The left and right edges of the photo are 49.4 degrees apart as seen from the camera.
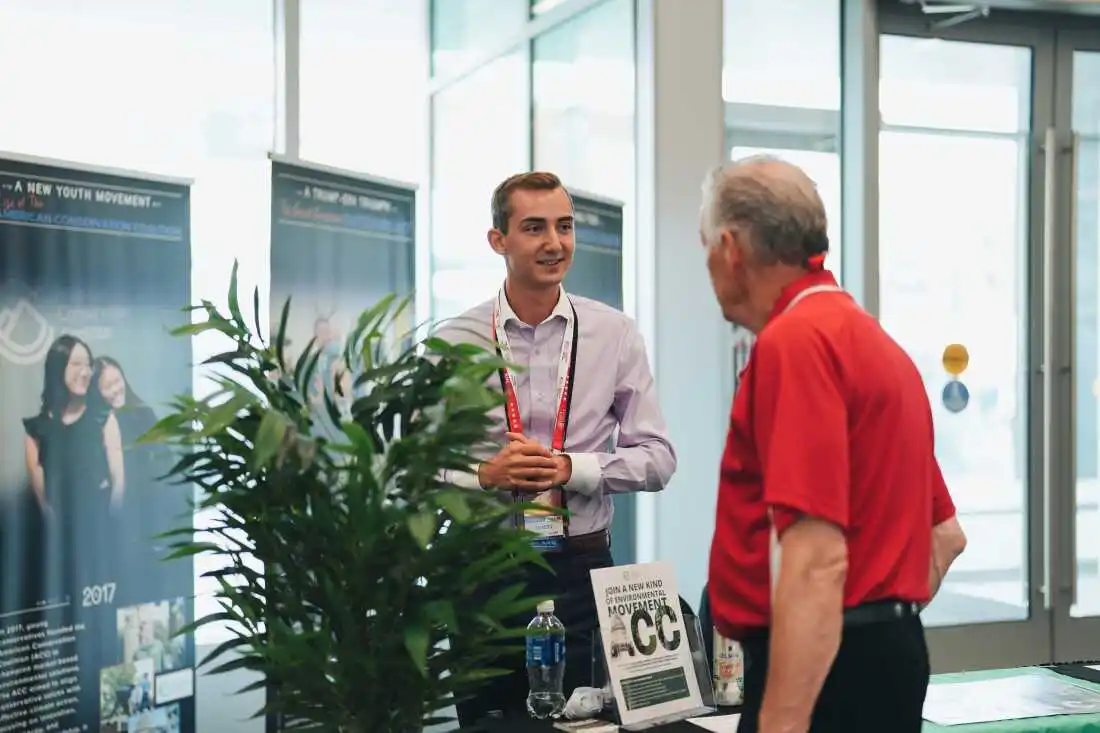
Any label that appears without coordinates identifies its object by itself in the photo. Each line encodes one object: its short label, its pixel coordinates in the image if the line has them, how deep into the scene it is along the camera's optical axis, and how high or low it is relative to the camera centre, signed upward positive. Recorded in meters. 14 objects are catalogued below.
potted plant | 1.69 -0.24
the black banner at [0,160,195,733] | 3.08 -0.23
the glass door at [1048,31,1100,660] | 5.88 +0.15
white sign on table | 2.23 -0.53
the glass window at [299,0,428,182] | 6.04 +1.53
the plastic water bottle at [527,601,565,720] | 2.30 -0.59
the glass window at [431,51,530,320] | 6.49 +1.16
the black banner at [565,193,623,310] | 4.91 +0.48
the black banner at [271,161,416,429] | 3.85 +0.41
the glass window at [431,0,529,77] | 6.44 +1.91
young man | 2.71 -0.05
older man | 1.57 -0.16
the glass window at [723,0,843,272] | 5.55 +1.34
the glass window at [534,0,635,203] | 5.47 +1.30
